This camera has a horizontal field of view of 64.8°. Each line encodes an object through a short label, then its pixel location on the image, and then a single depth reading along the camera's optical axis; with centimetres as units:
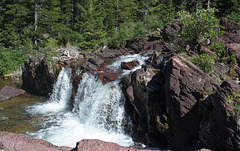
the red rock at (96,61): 1543
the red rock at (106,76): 1221
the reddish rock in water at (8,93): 1525
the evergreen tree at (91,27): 2464
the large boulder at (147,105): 799
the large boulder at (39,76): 1610
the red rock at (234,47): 842
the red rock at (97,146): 480
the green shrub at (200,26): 969
